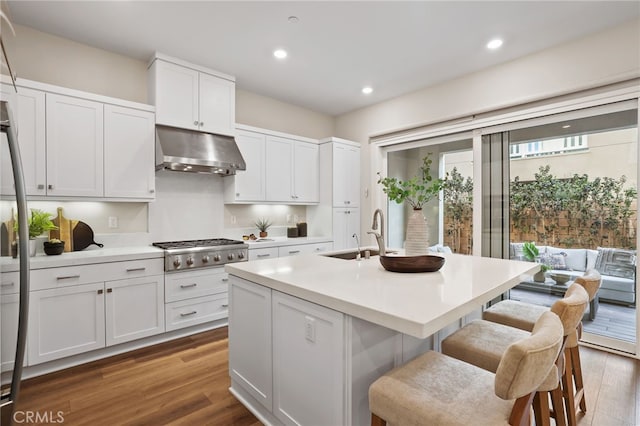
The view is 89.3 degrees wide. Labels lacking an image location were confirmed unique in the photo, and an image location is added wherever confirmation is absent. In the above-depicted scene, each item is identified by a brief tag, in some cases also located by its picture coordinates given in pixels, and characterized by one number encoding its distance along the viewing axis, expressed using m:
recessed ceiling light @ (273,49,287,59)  3.29
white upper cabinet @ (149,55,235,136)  3.32
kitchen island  1.36
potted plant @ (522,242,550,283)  3.43
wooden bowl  1.93
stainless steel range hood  3.24
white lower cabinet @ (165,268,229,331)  3.13
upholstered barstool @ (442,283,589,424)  1.32
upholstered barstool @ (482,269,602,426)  1.73
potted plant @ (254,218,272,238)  4.39
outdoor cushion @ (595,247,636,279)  2.89
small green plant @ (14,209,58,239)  2.62
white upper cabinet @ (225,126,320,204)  4.04
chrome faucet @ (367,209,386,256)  2.27
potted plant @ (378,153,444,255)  2.11
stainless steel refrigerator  1.08
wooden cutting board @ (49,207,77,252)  2.92
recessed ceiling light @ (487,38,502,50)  3.07
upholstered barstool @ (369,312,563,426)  0.94
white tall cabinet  4.71
